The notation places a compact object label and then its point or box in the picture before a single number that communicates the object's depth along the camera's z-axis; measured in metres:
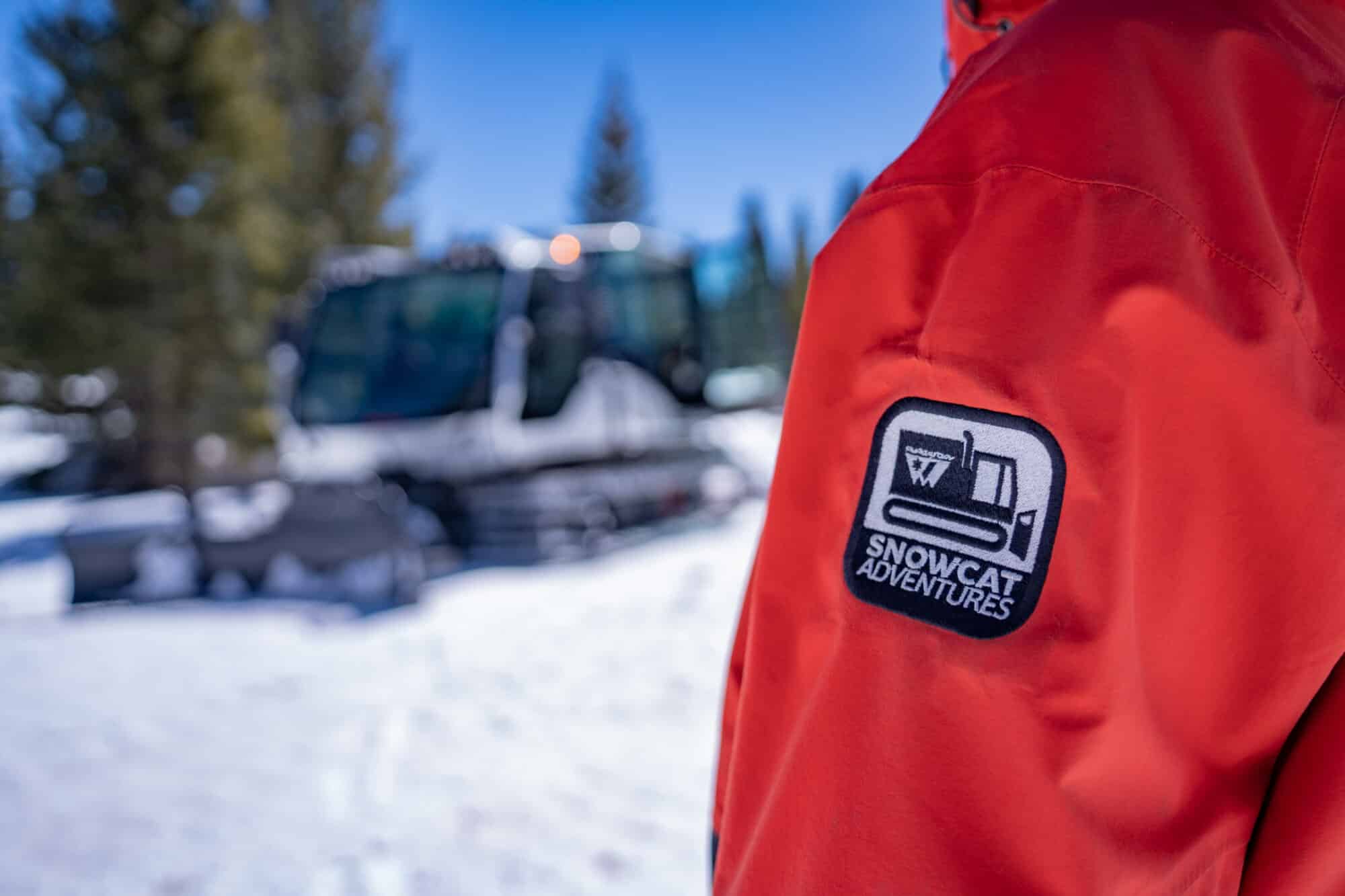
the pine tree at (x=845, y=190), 30.44
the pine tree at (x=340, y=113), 22.19
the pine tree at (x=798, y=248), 38.34
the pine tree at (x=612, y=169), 40.12
